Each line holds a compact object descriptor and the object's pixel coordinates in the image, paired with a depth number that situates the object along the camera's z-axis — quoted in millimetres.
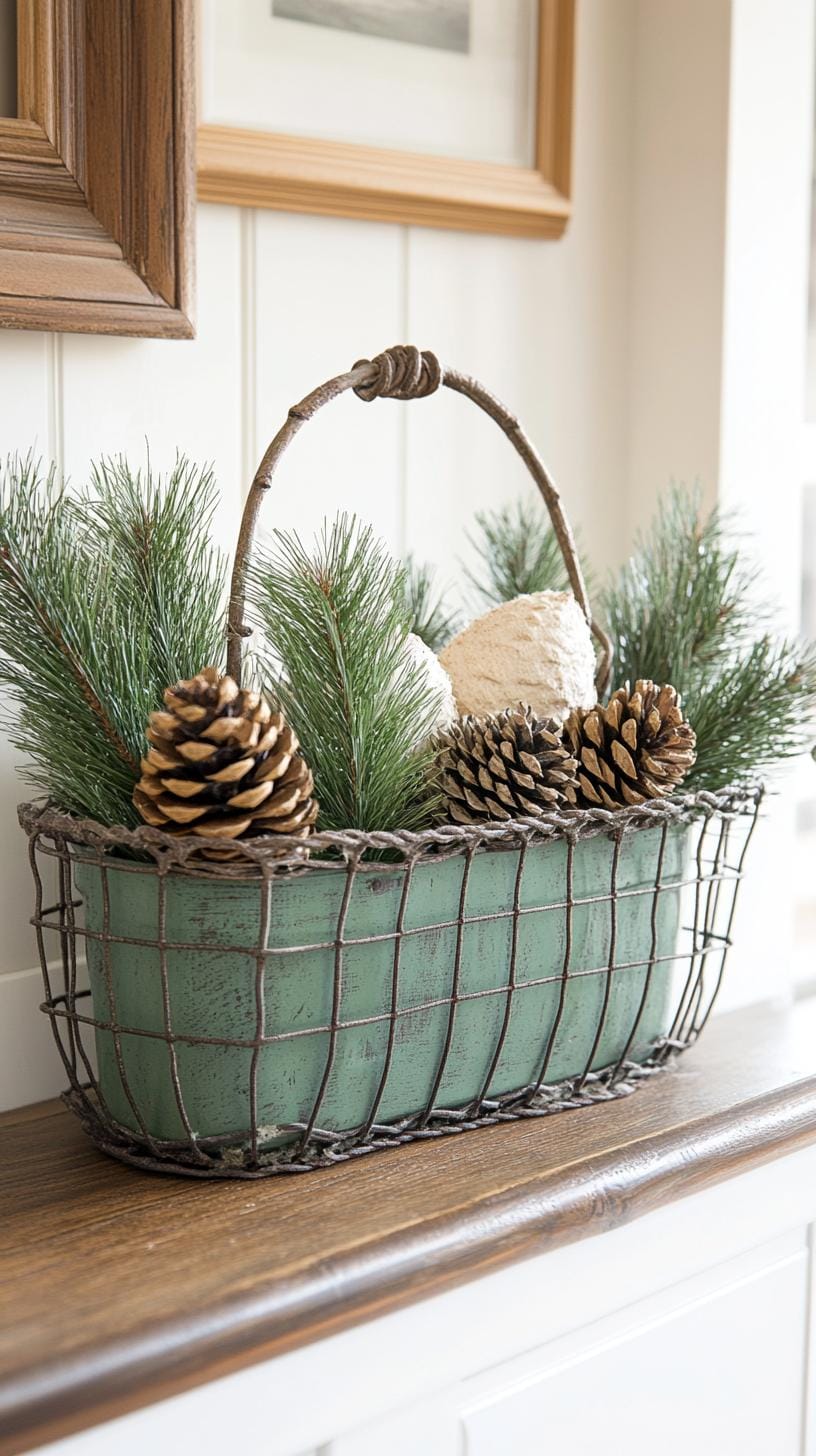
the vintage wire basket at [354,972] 637
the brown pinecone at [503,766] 677
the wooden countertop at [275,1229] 523
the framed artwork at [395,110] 859
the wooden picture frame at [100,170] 744
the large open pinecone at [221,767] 582
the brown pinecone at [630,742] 703
